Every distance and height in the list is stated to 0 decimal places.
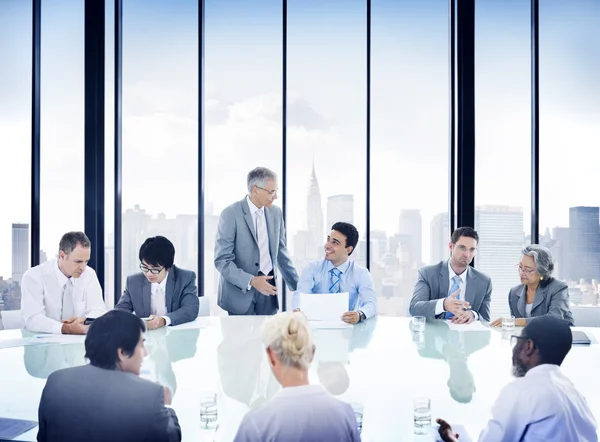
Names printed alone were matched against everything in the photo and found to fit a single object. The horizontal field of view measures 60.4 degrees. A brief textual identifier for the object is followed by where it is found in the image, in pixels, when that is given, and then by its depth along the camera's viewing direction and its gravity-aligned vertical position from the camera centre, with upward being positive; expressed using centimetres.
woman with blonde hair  135 -49
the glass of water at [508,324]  318 -61
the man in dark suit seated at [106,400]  146 -50
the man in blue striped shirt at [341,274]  378 -37
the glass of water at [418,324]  319 -62
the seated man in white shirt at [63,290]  323 -43
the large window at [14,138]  520 +87
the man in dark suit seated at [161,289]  336 -44
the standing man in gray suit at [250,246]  404 -17
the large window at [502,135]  499 +94
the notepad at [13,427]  160 -65
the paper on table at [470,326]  323 -65
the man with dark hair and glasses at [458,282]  368 -41
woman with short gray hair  334 -44
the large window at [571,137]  500 +87
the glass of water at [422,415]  163 -62
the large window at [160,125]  536 +112
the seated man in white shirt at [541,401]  148 -51
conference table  177 -65
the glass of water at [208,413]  167 -61
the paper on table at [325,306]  340 -54
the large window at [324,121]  517 +118
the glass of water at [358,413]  165 -63
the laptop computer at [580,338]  294 -66
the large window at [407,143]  515 +93
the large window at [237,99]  529 +146
